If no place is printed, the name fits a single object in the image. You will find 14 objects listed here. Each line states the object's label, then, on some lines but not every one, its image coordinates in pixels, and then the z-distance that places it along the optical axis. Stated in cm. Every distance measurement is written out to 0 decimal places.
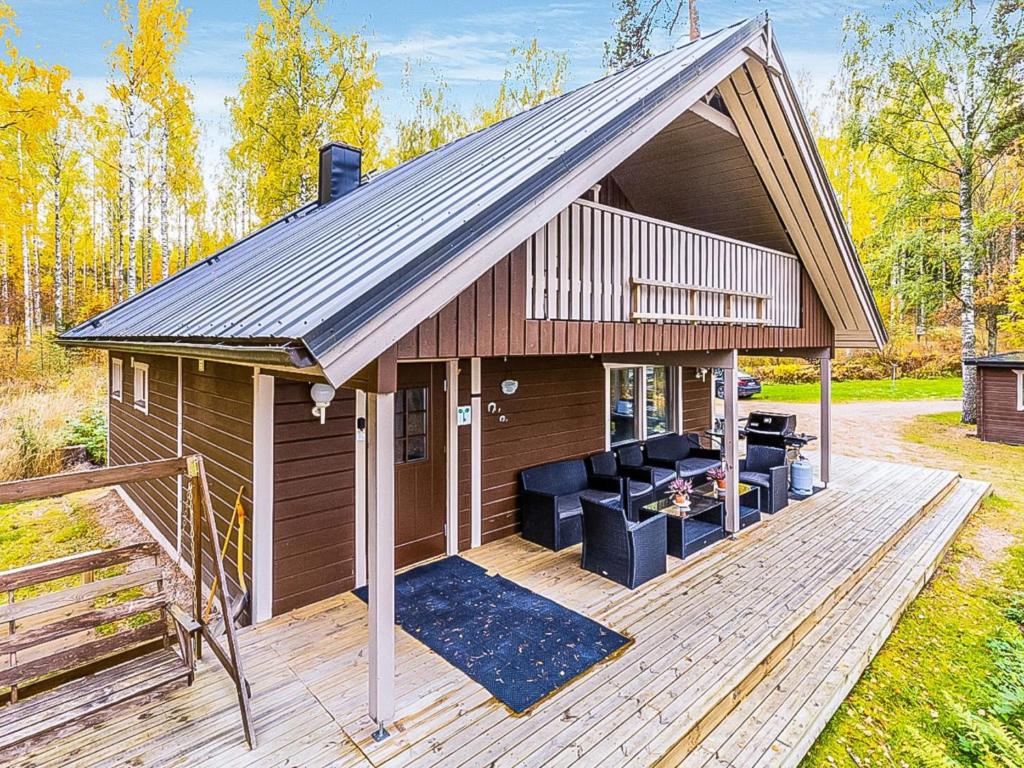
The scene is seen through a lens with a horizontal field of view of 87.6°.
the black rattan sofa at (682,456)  691
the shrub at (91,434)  935
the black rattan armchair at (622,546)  459
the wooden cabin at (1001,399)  1200
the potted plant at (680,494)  540
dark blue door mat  338
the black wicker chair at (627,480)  607
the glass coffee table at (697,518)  524
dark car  1908
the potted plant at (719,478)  608
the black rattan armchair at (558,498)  551
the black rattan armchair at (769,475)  661
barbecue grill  836
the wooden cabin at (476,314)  290
